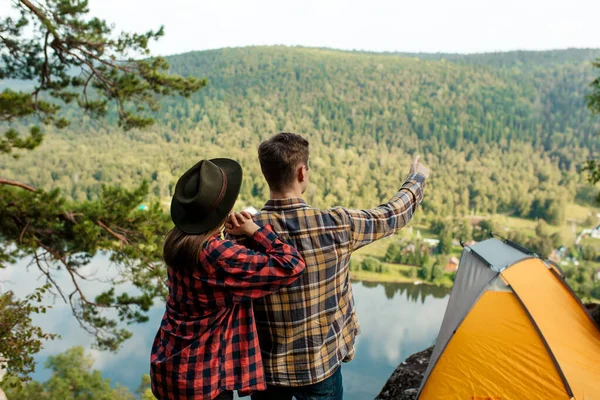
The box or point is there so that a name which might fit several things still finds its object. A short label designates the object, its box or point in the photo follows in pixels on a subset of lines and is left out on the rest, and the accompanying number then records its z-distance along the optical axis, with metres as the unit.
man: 1.25
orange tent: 2.81
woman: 1.15
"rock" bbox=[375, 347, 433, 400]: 3.46
